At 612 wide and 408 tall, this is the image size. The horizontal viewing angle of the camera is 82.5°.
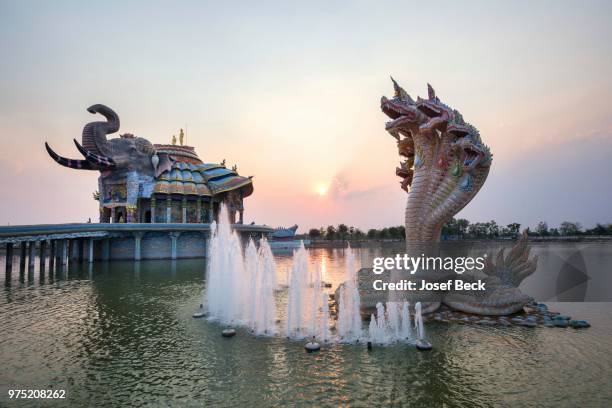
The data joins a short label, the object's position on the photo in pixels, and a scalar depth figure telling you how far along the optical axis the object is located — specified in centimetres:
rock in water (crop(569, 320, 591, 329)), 1183
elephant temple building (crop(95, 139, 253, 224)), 4156
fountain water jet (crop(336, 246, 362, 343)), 1090
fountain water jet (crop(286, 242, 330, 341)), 1101
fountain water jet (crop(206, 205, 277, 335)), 1262
